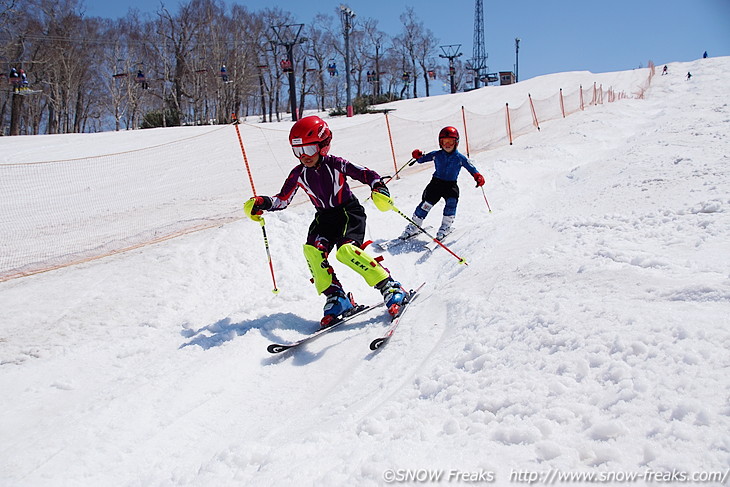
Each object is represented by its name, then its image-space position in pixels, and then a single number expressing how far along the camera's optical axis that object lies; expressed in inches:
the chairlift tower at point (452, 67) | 2492.4
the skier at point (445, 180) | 295.3
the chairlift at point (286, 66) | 1477.6
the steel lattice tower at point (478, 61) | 2728.8
